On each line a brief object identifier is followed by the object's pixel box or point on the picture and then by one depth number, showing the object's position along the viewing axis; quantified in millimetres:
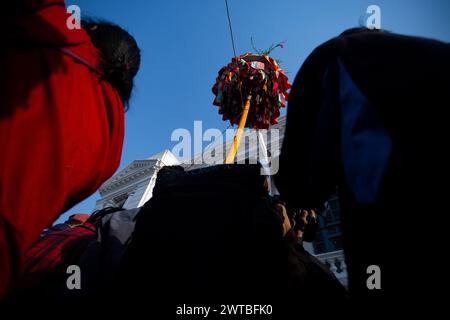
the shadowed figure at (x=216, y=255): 952
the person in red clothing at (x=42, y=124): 802
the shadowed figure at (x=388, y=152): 621
